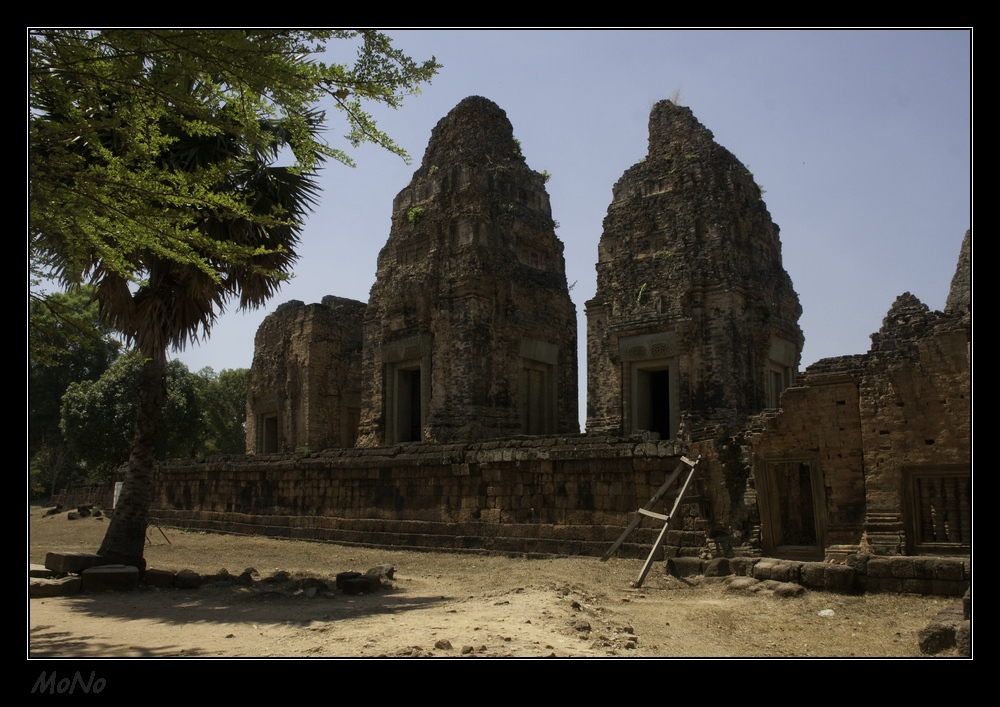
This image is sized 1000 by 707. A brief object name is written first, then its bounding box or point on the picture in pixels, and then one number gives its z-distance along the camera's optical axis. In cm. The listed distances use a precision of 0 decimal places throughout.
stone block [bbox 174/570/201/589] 1102
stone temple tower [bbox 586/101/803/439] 1677
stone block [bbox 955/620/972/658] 573
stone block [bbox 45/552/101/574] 1077
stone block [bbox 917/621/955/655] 615
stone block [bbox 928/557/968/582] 843
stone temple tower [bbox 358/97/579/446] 1912
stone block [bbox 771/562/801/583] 938
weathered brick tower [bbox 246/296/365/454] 2434
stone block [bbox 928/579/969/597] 843
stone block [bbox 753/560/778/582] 969
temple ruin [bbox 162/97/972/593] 1032
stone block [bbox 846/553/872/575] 904
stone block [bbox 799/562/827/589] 911
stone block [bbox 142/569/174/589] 1104
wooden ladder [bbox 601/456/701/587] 1082
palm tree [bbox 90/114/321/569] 1174
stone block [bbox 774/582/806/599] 895
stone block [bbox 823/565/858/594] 895
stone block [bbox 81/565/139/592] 1038
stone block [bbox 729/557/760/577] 1020
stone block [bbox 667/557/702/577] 1080
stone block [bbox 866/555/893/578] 888
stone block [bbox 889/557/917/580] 872
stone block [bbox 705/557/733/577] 1041
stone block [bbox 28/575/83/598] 988
